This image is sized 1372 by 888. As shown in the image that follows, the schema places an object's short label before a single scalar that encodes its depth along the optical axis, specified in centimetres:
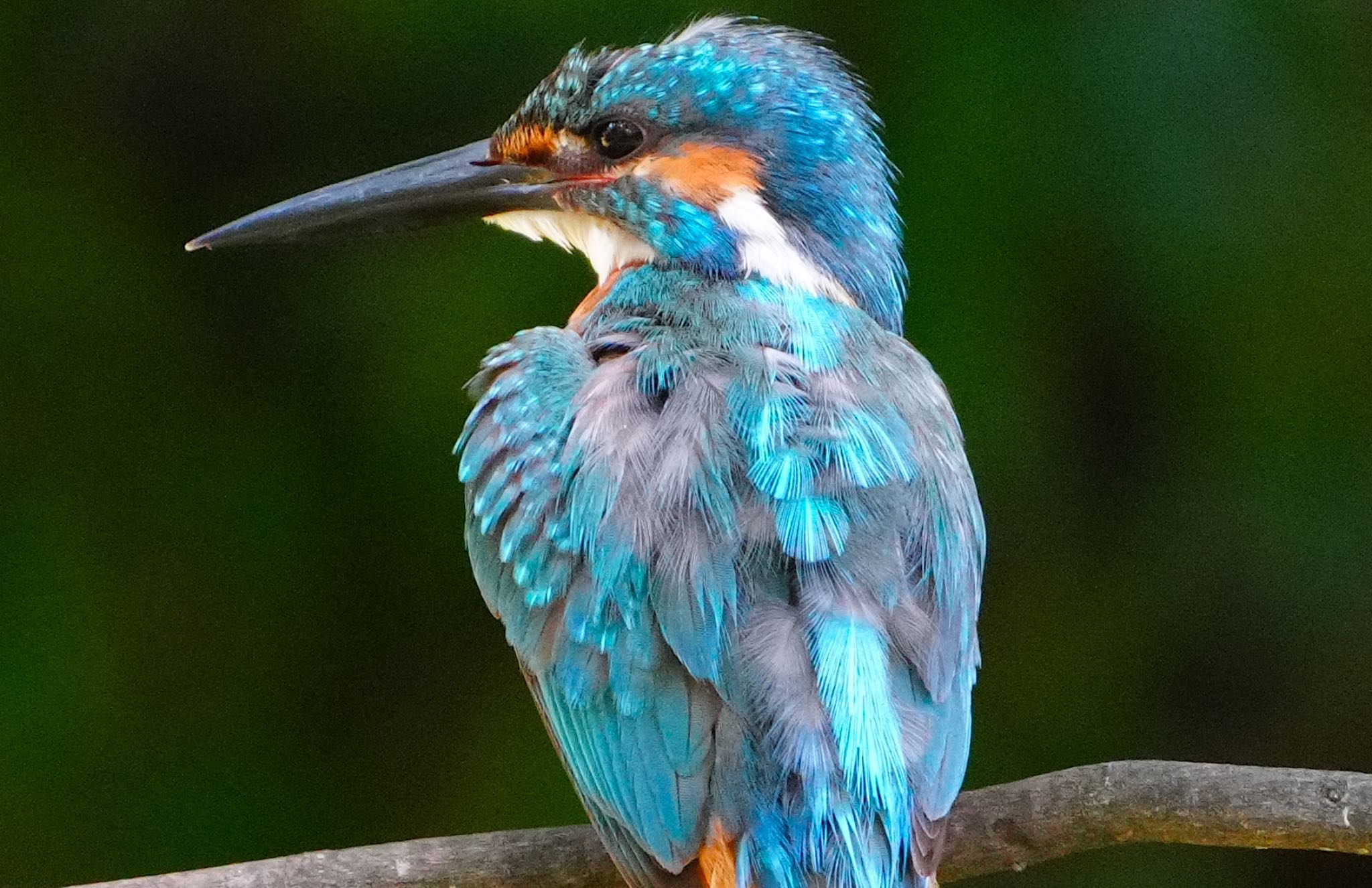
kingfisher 269
